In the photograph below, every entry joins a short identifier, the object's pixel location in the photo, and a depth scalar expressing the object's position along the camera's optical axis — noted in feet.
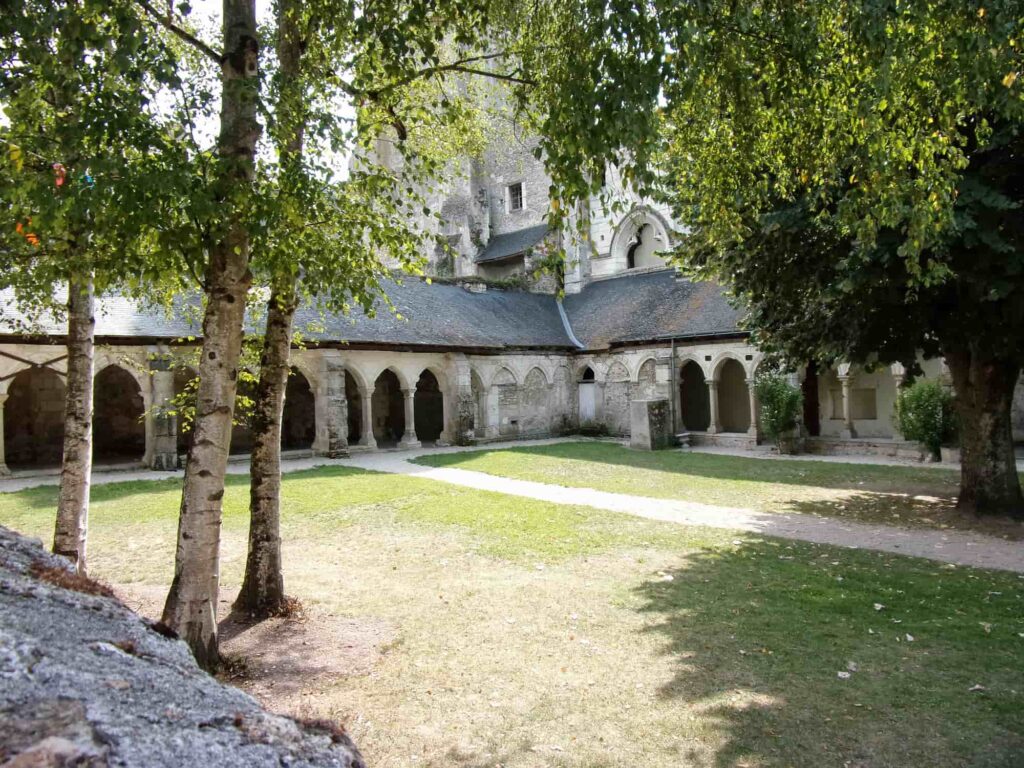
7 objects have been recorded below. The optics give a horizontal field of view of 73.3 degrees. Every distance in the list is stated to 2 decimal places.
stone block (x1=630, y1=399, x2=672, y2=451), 67.10
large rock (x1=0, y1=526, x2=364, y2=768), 4.12
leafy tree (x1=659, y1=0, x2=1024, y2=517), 16.06
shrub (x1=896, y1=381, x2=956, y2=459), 52.80
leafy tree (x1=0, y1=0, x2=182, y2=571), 11.78
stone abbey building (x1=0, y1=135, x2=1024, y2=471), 60.85
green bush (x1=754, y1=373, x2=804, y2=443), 60.95
